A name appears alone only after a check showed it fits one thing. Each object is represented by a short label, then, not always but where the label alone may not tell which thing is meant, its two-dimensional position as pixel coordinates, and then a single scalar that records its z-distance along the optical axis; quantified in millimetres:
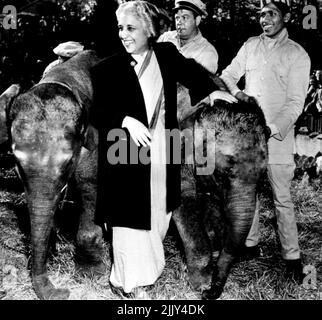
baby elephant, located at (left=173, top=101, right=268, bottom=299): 3152
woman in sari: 3068
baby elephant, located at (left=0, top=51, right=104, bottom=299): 3006
